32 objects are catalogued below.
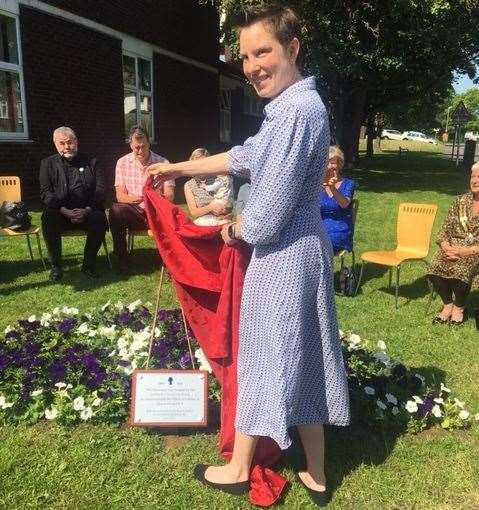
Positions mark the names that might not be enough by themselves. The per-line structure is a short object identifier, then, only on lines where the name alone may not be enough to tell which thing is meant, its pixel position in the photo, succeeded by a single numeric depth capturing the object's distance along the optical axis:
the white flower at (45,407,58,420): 3.27
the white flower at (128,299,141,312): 4.53
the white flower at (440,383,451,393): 3.58
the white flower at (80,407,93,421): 3.24
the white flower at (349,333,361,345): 4.02
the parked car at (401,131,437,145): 78.84
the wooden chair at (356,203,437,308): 5.74
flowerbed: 3.32
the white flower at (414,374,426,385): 3.62
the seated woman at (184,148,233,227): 6.04
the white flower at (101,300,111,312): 4.60
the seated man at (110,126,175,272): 6.28
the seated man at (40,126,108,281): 6.00
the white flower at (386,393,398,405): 3.37
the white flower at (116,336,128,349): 3.86
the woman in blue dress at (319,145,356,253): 5.62
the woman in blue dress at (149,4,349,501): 2.10
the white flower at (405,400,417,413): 3.28
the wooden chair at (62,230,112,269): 6.17
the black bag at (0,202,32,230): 6.06
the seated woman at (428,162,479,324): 4.98
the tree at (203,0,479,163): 14.02
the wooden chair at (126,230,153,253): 6.38
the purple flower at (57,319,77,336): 4.13
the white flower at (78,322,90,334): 4.20
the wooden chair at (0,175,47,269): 6.74
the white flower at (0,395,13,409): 3.31
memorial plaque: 3.11
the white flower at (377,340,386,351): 3.94
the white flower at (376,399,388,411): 3.31
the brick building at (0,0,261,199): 9.20
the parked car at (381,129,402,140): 78.61
